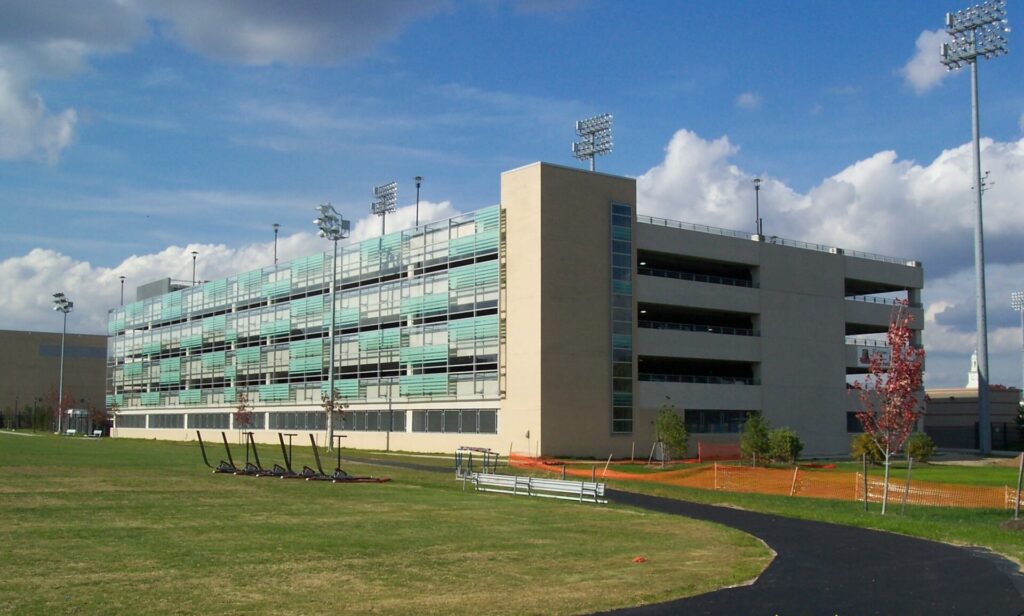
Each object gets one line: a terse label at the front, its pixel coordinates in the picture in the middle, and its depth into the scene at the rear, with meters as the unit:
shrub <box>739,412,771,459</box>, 62.22
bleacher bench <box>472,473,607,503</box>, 34.03
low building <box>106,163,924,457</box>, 67.00
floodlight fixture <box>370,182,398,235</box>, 91.94
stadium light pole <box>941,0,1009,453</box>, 79.62
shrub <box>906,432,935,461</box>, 66.19
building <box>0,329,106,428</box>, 157.25
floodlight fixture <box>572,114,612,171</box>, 78.00
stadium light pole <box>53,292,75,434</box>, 127.34
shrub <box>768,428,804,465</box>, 62.38
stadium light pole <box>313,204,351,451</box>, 76.44
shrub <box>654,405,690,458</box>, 63.62
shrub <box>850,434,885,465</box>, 59.77
